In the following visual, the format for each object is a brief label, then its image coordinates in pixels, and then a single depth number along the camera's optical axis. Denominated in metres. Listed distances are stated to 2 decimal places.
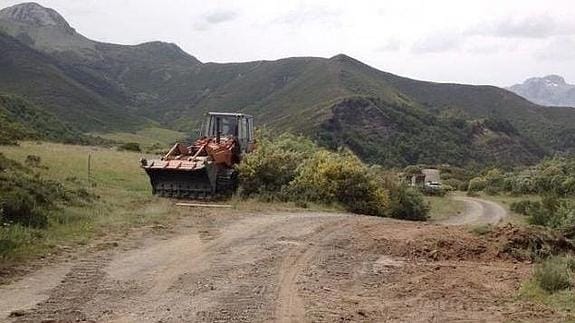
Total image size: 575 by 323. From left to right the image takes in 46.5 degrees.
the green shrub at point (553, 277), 9.90
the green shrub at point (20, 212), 13.00
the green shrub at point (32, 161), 26.40
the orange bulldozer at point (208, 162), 21.33
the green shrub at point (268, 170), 23.39
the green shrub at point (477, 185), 82.11
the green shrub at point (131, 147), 57.88
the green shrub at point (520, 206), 51.09
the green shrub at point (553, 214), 21.32
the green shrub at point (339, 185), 23.92
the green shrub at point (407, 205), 28.61
